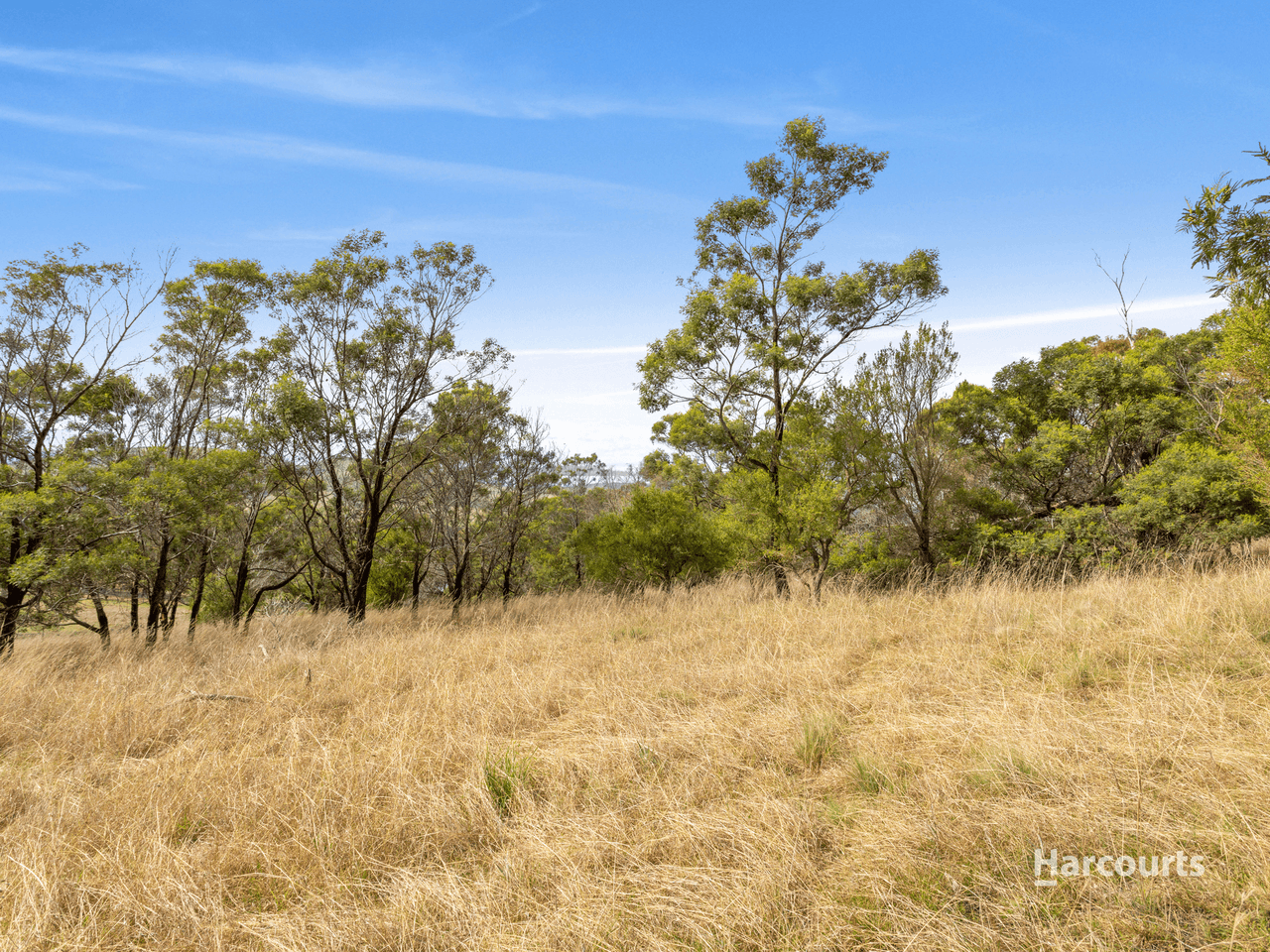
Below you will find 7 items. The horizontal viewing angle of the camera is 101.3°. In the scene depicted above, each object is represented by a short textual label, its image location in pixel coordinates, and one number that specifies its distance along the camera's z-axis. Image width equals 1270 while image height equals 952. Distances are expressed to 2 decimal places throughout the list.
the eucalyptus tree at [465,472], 14.21
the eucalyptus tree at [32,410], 9.10
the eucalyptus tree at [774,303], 12.52
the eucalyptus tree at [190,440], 10.93
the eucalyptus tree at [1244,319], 5.42
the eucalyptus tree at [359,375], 12.41
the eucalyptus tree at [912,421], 14.48
